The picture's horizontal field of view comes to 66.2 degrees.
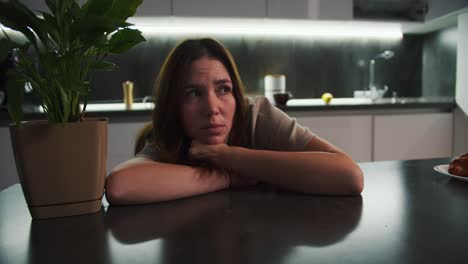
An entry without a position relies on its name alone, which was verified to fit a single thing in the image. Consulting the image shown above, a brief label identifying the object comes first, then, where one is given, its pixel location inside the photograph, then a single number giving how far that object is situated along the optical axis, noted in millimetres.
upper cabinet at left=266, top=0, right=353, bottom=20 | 2465
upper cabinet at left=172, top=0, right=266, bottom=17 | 2355
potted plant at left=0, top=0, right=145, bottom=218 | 521
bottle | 2529
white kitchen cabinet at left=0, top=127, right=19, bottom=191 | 2029
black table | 426
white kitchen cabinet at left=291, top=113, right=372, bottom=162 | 2354
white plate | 778
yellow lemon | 2733
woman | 705
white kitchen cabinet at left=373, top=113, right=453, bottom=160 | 2465
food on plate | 792
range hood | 2584
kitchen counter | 2075
